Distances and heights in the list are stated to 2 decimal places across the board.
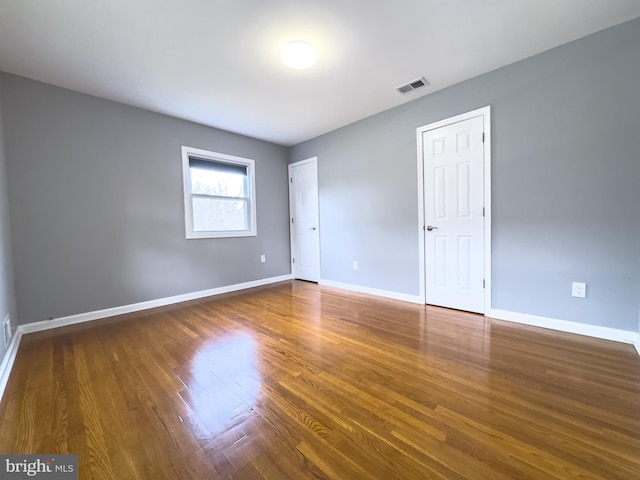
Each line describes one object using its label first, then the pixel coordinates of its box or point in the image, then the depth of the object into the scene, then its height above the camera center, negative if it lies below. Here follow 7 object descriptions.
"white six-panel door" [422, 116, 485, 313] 2.69 +0.17
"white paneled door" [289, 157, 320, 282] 4.40 +0.24
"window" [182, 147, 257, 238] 3.57 +0.61
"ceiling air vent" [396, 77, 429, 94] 2.66 +1.58
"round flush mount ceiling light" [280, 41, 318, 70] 2.07 +1.51
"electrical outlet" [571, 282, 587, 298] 2.15 -0.54
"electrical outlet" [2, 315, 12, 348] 1.88 -0.71
